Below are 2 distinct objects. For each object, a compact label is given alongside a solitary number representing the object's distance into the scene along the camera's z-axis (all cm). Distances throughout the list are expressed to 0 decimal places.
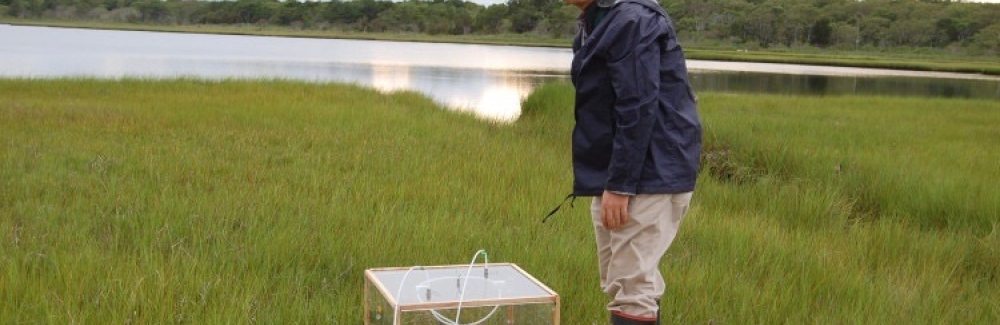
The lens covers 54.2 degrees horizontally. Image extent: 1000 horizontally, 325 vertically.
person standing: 297
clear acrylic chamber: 294
